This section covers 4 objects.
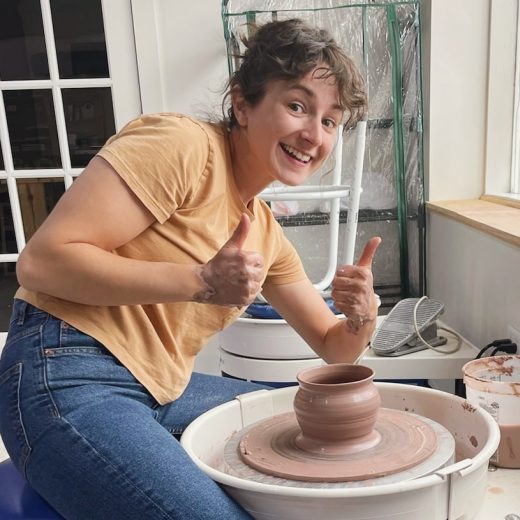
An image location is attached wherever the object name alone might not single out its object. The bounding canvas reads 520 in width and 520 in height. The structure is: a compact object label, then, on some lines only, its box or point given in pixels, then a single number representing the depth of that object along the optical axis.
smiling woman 0.79
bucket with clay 1.09
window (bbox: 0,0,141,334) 2.21
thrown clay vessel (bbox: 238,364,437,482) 0.81
